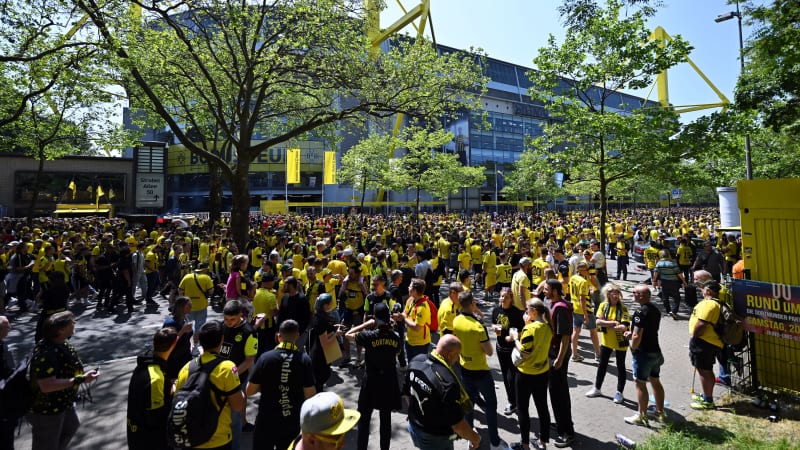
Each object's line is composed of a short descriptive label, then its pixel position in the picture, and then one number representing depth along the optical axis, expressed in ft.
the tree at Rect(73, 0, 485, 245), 40.06
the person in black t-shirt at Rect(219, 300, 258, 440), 13.88
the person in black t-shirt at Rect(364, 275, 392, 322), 18.83
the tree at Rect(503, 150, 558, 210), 140.31
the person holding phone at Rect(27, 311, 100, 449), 11.26
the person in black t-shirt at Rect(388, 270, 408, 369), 21.76
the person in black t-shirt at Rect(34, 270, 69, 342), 21.02
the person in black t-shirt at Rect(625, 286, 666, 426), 15.75
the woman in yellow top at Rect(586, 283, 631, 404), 17.47
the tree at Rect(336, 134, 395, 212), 111.24
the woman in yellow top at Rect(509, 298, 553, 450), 13.99
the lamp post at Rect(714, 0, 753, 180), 50.34
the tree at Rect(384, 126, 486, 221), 98.68
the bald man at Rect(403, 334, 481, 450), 10.19
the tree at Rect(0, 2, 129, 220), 38.11
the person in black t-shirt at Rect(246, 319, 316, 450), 11.20
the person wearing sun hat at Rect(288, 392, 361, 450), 6.43
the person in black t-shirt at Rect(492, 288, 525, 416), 15.97
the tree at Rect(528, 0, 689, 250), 38.88
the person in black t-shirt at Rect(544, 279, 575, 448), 14.82
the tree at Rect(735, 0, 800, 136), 27.50
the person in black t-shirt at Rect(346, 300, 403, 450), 13.29
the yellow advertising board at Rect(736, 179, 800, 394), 18.29
